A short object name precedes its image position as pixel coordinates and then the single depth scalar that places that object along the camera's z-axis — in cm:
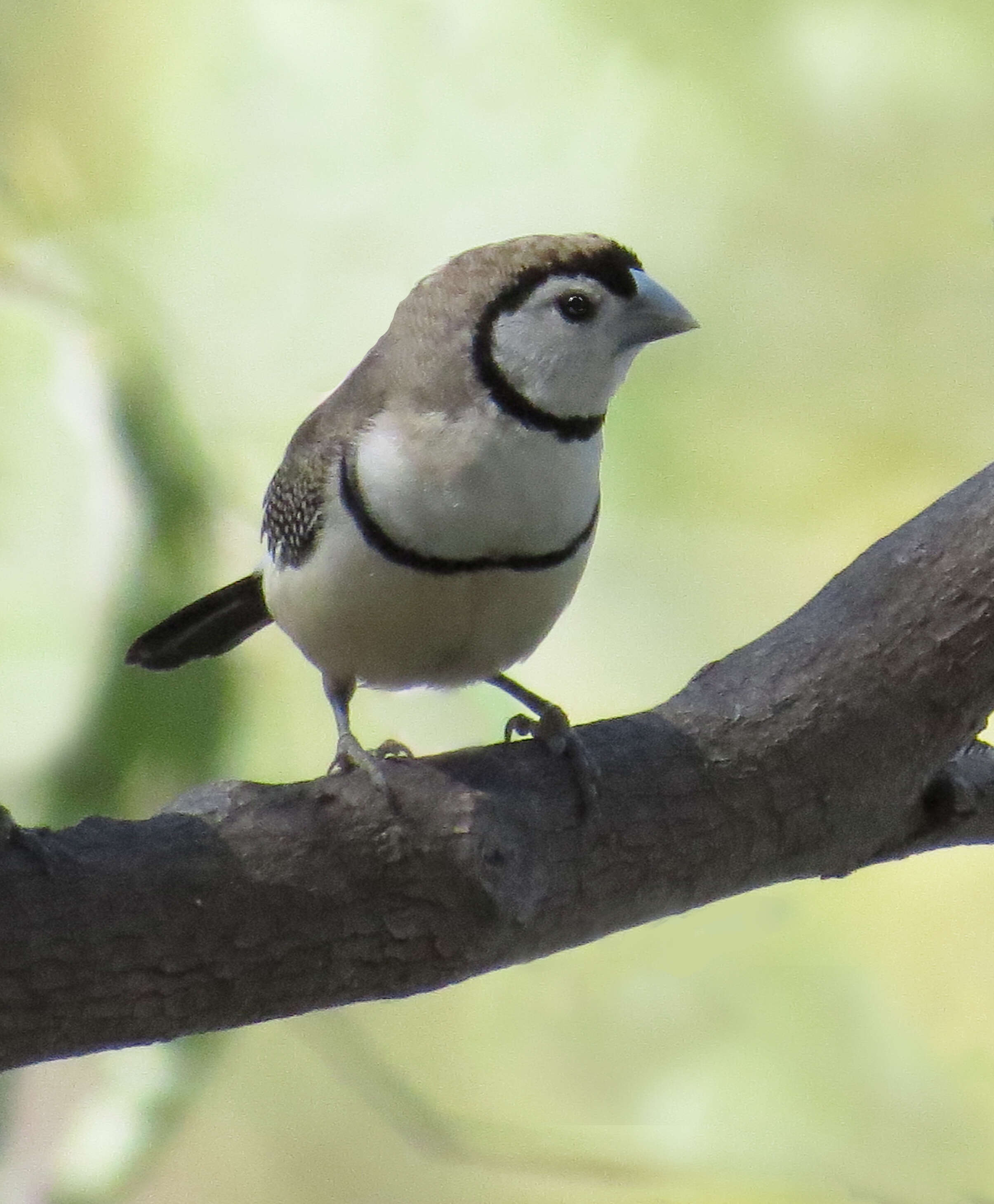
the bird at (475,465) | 317
